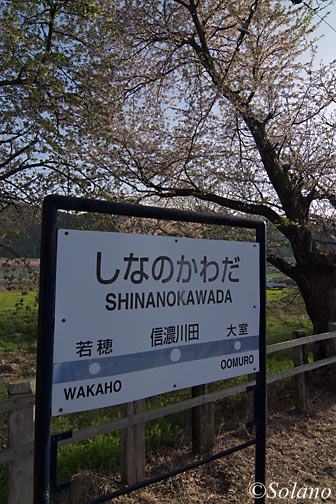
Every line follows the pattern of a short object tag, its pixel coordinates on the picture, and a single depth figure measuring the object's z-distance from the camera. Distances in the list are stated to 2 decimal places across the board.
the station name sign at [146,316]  1.64
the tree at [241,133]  6.84
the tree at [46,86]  4.86
